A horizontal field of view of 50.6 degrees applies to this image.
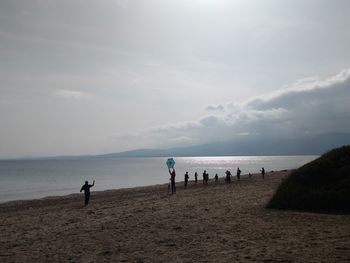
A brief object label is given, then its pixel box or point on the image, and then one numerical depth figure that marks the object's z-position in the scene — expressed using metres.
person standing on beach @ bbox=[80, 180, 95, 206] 26.60
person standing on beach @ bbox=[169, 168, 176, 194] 30.09
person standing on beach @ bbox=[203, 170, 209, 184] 42.50
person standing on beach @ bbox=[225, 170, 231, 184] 41.78
